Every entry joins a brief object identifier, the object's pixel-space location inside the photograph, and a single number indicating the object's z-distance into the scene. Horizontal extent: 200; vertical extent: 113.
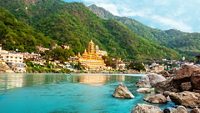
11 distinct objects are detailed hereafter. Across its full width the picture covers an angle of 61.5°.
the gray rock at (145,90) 20.22
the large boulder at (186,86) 16.03
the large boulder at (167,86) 17.73
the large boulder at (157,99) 14.68
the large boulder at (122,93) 16.84
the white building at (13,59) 57.21
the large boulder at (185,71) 16.59
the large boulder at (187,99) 13.02
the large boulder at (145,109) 10.34
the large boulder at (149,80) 23.77
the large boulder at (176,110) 10.22
